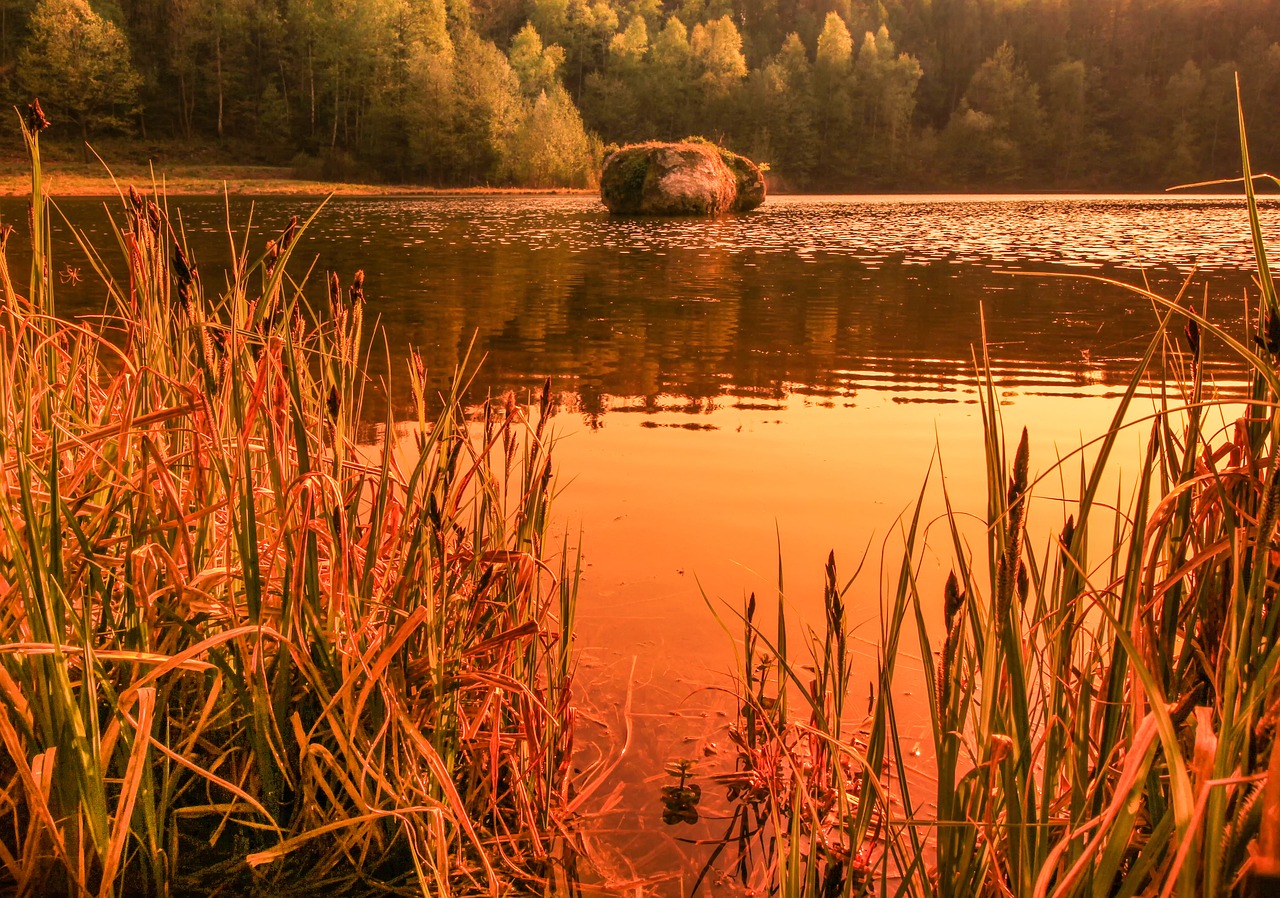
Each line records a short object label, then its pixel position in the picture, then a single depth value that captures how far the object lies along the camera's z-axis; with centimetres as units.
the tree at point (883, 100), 7025
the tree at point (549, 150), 4559
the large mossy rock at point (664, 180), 2636
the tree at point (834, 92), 7000
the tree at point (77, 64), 4547
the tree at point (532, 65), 5778
